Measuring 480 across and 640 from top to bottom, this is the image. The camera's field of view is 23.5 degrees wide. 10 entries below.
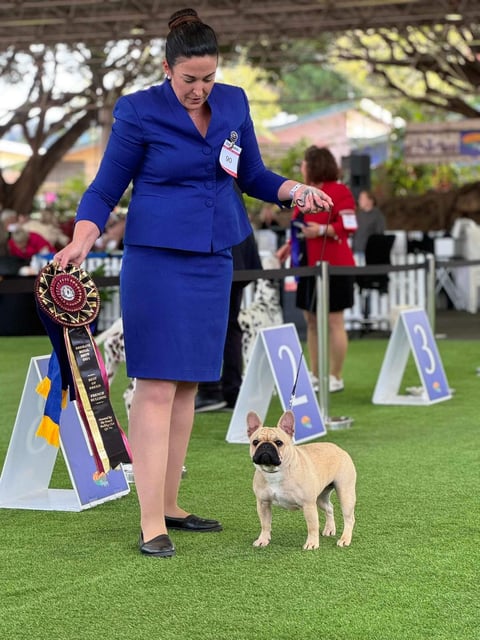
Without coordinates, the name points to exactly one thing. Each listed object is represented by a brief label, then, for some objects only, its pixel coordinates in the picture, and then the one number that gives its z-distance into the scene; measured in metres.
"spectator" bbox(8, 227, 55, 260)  15.45
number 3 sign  7.88
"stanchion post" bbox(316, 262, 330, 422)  6.83
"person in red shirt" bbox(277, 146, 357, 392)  8.02
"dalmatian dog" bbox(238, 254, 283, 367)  7.82
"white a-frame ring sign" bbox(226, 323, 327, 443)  6.37
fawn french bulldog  3.76
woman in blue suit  3.62
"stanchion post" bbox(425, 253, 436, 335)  8.44
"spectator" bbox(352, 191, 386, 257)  15.27
